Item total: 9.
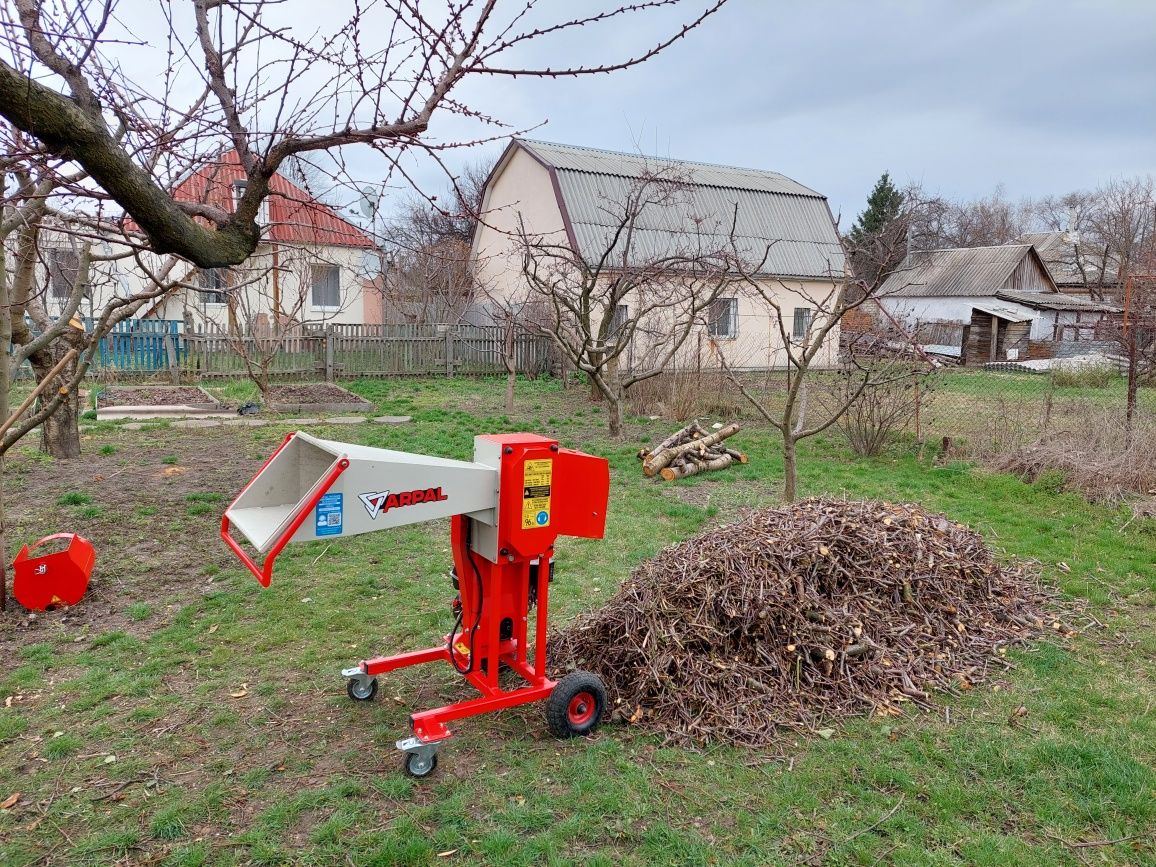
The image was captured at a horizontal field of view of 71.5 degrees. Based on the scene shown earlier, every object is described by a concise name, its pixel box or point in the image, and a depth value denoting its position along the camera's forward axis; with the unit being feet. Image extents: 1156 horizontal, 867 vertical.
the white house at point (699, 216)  74.28
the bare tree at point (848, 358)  19.61
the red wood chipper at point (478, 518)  10.14
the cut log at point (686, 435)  32.08
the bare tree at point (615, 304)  35.76
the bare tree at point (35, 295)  13.08
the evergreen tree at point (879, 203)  125.39
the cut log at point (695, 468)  30.01
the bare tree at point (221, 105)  7.34
